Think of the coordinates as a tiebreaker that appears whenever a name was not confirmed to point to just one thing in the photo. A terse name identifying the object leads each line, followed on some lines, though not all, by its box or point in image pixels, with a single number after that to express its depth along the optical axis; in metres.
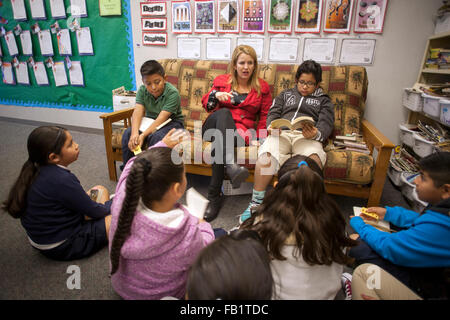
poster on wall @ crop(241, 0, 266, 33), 2.32
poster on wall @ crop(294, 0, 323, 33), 2.19
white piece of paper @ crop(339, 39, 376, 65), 2.18
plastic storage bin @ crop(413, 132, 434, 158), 1.75
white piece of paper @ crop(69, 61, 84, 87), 3.29
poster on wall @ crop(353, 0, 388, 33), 2.06
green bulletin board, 2.94
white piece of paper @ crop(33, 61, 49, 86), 3.49
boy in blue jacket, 0.89
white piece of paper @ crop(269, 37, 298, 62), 2.36
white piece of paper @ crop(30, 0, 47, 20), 3.19
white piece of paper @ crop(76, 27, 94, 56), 3.07
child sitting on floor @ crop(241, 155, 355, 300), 0.80
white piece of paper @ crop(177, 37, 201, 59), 2.63
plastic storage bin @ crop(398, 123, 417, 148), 2.01
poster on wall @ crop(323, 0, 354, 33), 2.13
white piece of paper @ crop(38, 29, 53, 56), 3.30
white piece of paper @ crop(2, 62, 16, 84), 3.69
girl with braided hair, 0.82
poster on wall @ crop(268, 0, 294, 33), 2.26
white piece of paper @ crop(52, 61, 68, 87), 3.39
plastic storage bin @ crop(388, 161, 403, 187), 2.06
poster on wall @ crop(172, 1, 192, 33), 2.54
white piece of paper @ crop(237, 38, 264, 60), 2.44
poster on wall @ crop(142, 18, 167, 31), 2.67
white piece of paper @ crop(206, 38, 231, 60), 2.54
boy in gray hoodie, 1.67
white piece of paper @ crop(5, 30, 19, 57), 3.50
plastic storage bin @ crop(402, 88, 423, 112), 1.91
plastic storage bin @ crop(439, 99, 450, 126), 1.54
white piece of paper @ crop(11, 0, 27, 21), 3.30
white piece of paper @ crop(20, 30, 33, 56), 3.40
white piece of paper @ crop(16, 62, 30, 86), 3.60
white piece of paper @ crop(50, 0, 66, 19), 3.08
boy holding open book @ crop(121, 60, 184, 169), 1.86
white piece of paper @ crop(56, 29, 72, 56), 3.19
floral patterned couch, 1.61
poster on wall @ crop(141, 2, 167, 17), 2.61
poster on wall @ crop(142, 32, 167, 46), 2.73
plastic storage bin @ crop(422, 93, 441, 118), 1.67
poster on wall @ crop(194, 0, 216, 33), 2.46
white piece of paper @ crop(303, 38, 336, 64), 2.27
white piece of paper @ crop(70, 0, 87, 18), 2.97
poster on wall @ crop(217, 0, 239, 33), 2.39
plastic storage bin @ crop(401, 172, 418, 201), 1.85
